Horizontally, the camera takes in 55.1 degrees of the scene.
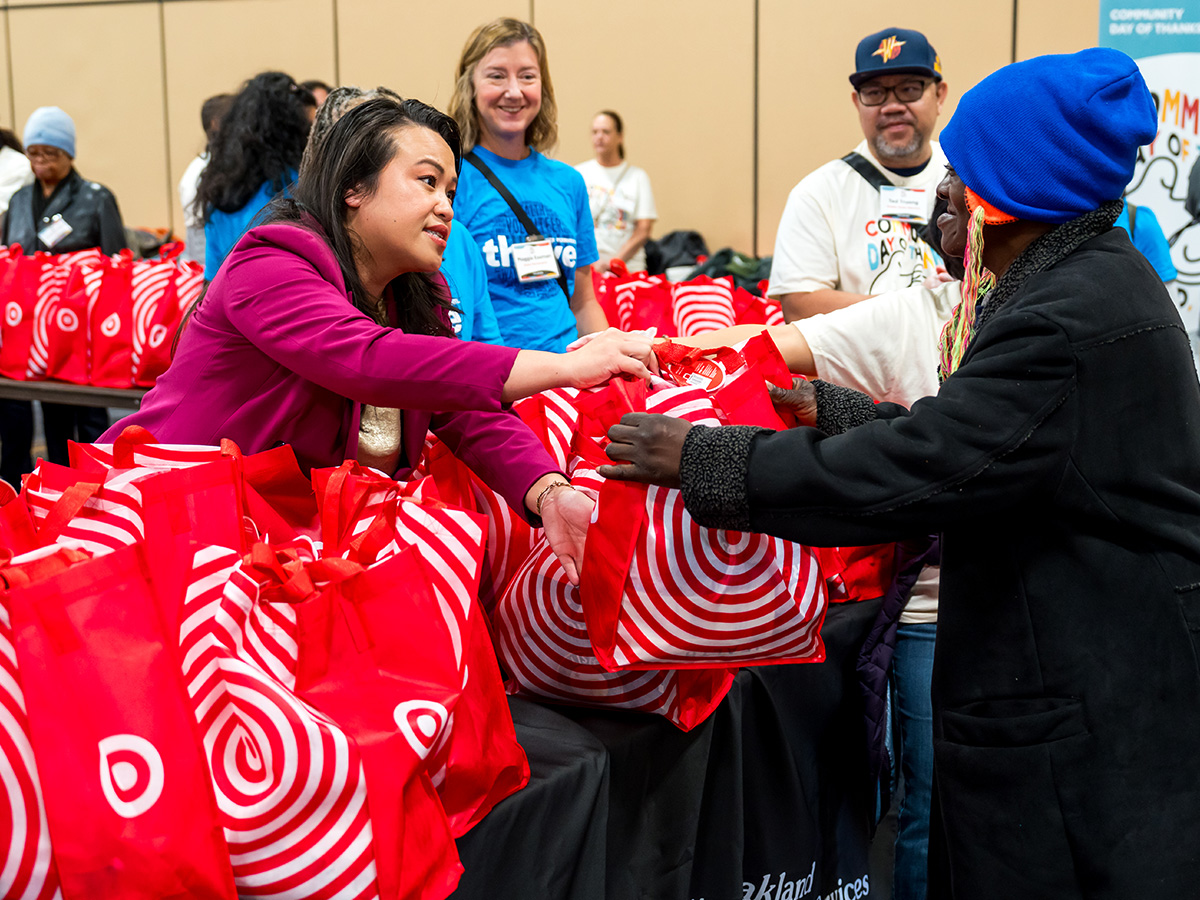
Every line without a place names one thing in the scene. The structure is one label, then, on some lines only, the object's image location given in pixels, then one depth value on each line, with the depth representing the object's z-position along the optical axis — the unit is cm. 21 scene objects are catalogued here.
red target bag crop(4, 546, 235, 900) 94
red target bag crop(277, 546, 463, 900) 104
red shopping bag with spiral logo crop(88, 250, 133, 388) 377
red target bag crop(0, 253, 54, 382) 392
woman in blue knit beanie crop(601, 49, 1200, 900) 114
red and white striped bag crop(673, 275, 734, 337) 316
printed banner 420
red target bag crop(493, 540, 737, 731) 145
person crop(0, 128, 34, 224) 628
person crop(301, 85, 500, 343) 258
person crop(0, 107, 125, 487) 505
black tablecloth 131
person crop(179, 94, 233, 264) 369
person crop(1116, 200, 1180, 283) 281
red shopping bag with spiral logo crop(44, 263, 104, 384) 381
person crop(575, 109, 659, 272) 698
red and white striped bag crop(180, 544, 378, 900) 100
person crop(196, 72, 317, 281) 339
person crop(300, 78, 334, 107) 457
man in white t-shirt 297
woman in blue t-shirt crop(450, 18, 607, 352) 295
